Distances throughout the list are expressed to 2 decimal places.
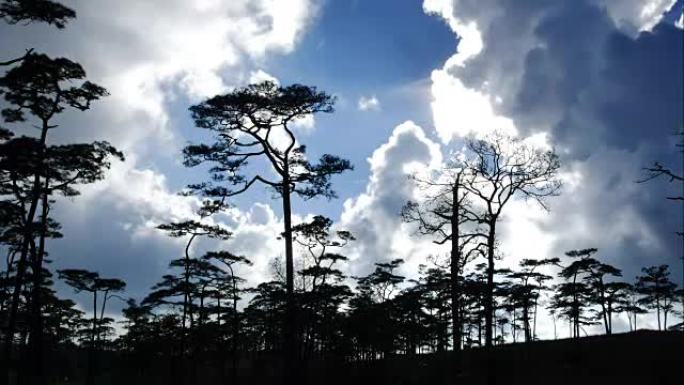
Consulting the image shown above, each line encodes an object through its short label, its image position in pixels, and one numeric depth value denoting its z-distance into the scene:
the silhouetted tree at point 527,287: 45.16
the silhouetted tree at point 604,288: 45.22
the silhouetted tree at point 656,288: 52.06
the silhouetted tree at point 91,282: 41.91
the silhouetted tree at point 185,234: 36.00
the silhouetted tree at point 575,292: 44.56
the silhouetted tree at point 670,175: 17.52
